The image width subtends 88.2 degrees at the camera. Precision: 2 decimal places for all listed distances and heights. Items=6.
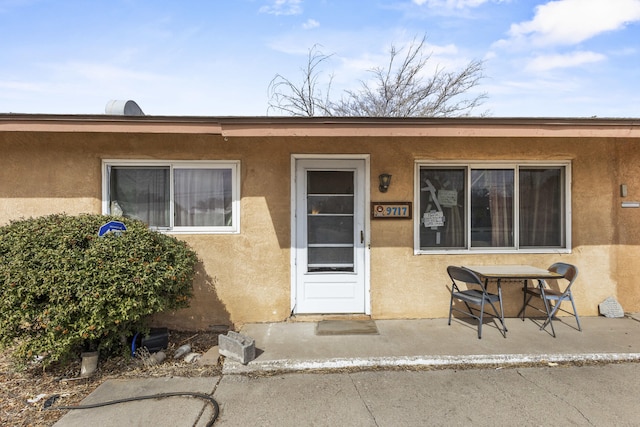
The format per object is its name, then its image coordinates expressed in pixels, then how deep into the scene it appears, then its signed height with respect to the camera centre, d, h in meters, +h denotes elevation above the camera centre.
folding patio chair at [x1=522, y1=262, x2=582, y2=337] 4.25 -1.04
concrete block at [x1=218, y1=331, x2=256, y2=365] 3.50 -1.41
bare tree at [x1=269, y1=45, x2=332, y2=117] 11.10 +4.59
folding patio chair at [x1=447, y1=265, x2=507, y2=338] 4.04 -1.01
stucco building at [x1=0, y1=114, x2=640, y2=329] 4.43 +0.15
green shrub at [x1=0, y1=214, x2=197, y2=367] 3.01 -0.64
